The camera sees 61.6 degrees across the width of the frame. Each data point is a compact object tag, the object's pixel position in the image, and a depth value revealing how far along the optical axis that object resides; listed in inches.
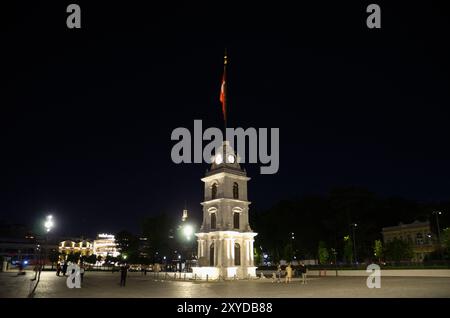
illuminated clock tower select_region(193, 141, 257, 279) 1843.0
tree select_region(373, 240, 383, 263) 2493.8
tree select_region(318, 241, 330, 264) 2753.4
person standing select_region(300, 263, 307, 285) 1398.9
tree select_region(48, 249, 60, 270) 4445.9
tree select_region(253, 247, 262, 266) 2728.8
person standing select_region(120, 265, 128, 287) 1251.8
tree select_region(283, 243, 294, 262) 3009.4
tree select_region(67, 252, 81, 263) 4957.9
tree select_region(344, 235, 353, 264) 2622.0
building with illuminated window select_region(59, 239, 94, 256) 7546.8
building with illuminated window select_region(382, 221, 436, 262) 3105.3
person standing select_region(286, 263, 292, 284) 1387.8
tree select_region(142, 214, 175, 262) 3784.5
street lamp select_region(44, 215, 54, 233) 1259.8
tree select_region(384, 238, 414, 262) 2298.2
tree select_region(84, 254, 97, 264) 4694.9
